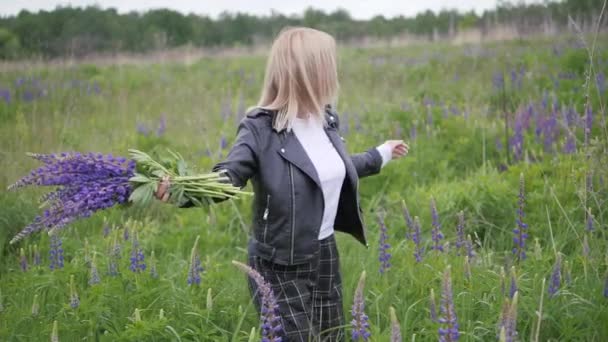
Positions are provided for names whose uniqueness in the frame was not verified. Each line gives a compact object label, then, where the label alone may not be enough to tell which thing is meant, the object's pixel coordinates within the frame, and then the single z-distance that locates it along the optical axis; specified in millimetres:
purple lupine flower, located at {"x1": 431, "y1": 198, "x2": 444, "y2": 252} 2852
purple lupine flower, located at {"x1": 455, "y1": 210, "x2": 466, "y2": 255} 2746
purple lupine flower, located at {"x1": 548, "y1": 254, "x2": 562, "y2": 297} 2395
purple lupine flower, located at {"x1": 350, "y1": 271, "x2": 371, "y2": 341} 1661
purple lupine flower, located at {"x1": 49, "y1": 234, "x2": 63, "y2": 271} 2838
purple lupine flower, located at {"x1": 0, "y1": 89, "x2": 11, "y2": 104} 7603
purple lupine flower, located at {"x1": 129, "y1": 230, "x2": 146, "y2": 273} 2611
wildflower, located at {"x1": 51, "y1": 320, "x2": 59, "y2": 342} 1835
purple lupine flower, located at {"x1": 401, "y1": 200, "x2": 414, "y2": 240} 2838
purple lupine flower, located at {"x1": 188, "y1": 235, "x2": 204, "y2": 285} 2551
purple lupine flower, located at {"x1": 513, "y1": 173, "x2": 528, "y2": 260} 2732
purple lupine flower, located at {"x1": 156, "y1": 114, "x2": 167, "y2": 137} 6355
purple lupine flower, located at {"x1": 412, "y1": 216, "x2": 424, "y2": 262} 2796
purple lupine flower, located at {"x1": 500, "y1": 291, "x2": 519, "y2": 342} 1501
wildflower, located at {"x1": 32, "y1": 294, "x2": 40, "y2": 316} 2461
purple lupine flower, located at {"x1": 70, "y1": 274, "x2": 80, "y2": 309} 2385
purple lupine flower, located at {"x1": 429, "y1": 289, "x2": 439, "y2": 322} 1950
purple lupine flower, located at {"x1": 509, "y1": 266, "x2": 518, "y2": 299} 2069
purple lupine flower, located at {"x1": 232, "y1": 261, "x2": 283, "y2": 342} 1661
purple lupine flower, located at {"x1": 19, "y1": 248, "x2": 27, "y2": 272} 3096
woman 2439
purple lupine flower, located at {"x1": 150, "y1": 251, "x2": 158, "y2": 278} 2660
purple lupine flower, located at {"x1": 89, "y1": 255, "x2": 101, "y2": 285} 2520
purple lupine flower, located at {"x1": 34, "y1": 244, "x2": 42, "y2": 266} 3111
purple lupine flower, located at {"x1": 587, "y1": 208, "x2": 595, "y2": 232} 2930
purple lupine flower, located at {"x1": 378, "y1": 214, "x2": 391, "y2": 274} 2703
